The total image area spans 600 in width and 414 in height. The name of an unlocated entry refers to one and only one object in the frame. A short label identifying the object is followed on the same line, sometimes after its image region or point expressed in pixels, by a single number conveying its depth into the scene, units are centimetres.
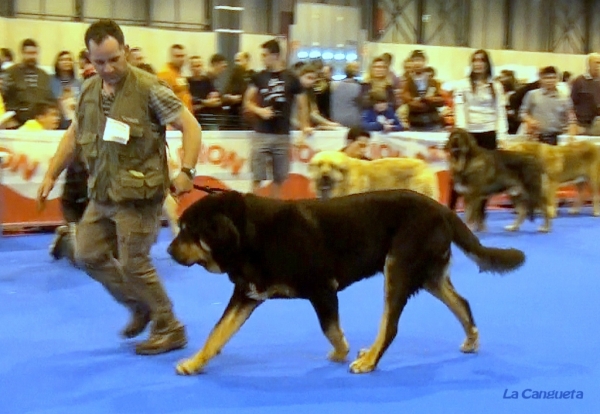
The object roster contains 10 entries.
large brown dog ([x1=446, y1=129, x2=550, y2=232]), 855
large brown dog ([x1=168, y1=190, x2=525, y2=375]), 386
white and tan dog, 752
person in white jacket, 883
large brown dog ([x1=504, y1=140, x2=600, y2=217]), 961
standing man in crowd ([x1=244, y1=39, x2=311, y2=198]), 768
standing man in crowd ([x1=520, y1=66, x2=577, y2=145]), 1032
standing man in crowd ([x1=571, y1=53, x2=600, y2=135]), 1105
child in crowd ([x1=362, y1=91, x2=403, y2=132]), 1002
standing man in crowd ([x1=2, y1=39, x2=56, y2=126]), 856
